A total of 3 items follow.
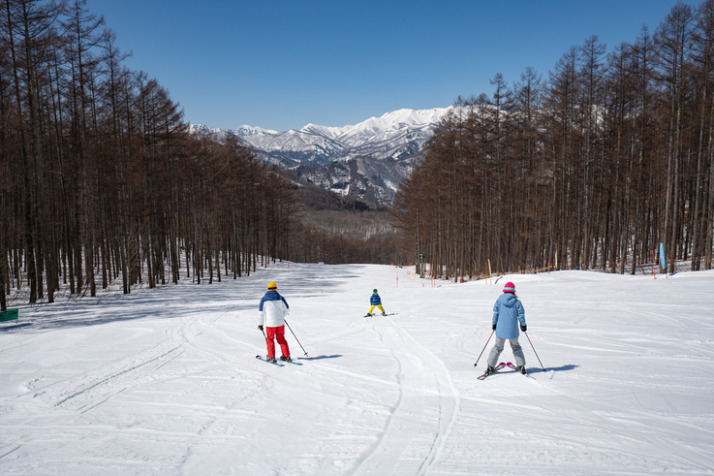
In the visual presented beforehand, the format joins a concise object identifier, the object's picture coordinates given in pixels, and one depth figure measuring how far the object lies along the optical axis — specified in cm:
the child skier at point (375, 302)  1505
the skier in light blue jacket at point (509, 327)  756
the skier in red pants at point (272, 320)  883
